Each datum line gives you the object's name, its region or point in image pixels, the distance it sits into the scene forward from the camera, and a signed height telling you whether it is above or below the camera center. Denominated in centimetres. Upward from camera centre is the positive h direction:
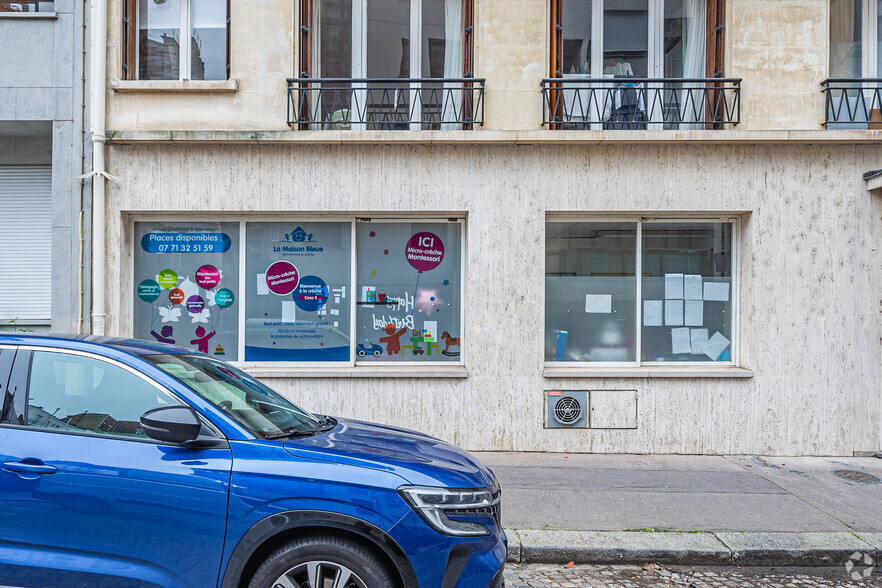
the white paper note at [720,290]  859 +9
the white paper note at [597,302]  856 -8
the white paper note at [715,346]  857 -64
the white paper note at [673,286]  858 +14
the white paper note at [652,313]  857 -22
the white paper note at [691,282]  858 +18
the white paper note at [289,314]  854 -27
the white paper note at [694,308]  858 -15
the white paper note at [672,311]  858 -19
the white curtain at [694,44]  858 +332
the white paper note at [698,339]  859 -56
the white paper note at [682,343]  859 -61
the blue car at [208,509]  324 -108
